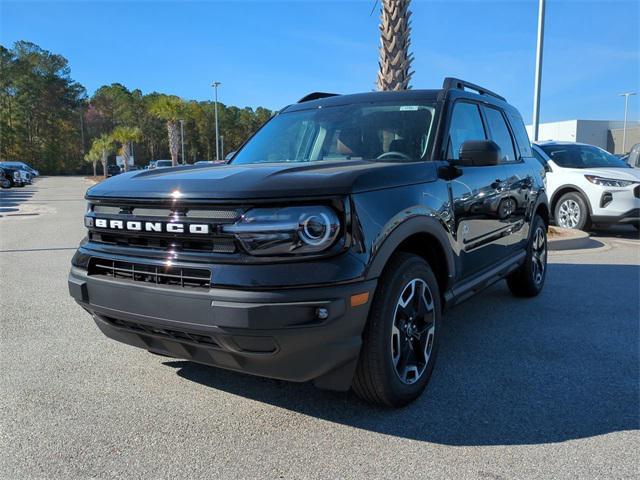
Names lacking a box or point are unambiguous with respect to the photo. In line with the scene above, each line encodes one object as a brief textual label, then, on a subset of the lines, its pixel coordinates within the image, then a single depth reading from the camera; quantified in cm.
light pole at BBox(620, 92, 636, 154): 5952
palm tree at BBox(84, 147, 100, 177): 5952
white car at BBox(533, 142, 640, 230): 953
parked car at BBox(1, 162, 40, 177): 3541
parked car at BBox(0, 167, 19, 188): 3172
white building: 6266
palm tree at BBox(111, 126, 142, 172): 4873
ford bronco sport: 236
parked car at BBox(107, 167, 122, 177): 6890
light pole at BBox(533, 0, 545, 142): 1238
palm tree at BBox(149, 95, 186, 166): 3988
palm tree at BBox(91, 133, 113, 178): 5456
